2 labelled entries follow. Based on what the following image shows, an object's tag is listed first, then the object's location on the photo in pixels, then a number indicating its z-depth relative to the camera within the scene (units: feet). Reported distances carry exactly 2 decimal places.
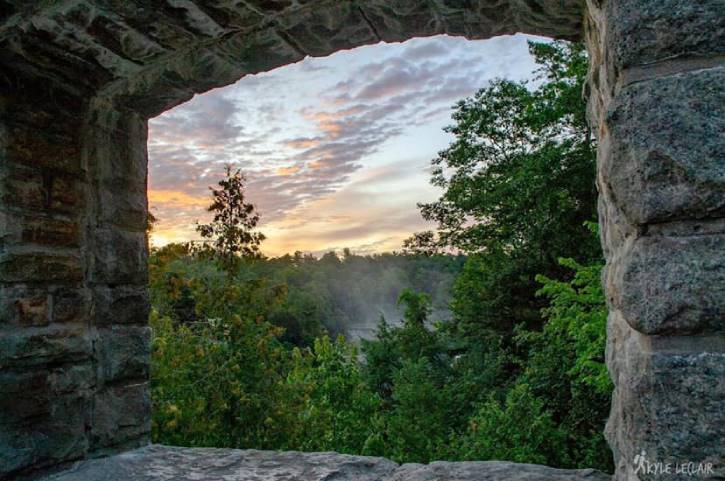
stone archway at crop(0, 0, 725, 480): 2.64
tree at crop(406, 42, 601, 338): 27.35
